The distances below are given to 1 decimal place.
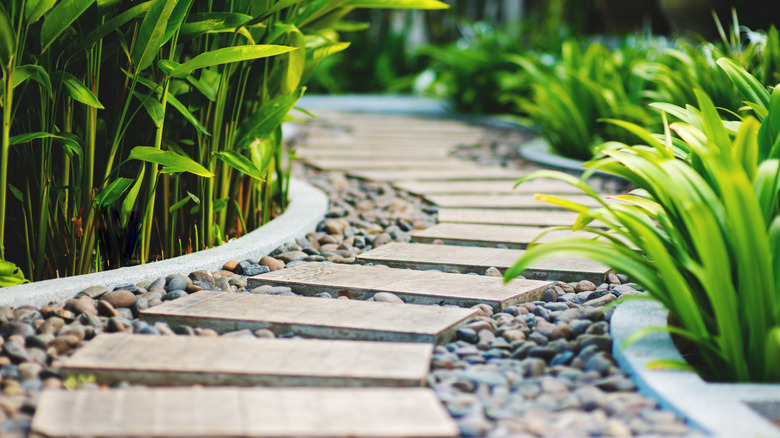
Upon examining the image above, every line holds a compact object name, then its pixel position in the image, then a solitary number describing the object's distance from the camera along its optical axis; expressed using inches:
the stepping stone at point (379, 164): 238.2
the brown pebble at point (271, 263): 148.4
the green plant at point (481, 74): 351.9
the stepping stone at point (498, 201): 183.4
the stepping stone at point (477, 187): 201.8
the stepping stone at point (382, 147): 270.4
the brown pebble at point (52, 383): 121.7
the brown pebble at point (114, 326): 130.4
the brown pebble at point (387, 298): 137.4
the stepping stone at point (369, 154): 255.1
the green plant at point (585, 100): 229.1
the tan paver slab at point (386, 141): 283.0
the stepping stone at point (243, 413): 113.7
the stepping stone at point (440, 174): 220.2
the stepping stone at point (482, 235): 159.9
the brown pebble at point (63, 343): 127.3
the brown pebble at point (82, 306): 132.7
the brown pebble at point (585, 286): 143.6
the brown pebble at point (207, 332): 129.6
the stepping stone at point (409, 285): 138.1
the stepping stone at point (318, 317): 129.3
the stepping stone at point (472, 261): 147.2
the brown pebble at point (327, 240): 160.3
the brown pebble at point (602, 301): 137.8
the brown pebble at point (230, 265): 145.9
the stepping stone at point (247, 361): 121.3
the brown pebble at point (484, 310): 135.8
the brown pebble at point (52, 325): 129.7
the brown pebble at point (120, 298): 134.7
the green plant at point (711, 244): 118.9
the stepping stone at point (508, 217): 169.7
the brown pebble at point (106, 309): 133.1
